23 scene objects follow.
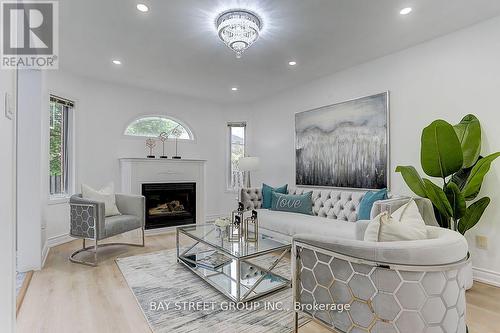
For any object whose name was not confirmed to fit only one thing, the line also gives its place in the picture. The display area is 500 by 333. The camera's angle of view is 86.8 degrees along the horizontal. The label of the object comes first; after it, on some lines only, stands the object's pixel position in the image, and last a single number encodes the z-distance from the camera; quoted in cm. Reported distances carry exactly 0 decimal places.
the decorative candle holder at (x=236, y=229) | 276
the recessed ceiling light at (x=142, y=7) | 240
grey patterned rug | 192
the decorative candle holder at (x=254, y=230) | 274
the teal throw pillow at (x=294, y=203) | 393
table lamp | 500
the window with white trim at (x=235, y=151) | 595
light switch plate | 121
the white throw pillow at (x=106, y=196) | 353
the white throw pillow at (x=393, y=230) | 143
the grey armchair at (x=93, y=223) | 315
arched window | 495
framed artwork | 353
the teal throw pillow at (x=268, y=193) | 437
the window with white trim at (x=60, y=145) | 397
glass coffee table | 232
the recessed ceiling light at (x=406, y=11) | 246
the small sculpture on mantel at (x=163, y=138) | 503
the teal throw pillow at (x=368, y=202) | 300
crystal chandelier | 248
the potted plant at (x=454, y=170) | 242
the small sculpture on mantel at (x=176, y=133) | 530
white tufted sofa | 310
